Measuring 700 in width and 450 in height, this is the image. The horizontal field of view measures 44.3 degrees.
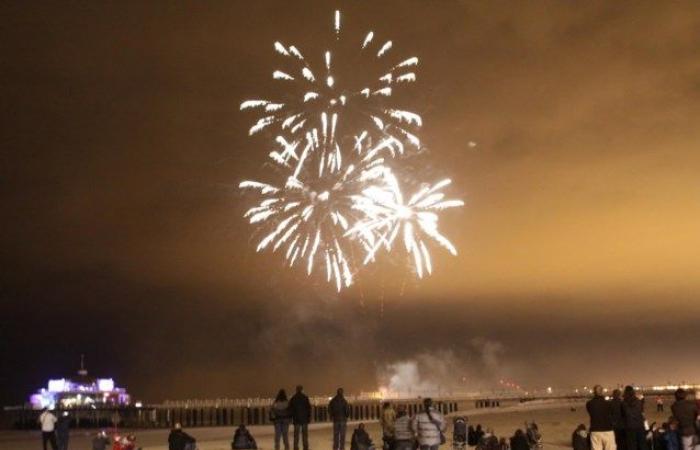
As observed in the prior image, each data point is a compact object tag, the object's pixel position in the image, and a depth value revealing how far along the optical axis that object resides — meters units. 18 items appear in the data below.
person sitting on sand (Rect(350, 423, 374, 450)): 17.69
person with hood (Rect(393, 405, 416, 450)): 14.81
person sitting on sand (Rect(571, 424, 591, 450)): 17.17
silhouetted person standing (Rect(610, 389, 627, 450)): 14.05
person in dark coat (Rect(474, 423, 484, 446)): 21.56
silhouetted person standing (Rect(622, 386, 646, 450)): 14.59
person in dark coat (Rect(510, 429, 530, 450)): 17.16
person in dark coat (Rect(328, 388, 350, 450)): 18.64
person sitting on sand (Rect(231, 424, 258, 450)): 19.95
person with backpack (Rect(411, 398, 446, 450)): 14.14
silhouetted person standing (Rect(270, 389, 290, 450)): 19.16
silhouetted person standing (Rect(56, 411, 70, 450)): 22.38
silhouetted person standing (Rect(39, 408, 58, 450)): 22.12
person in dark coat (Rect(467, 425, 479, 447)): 22.57
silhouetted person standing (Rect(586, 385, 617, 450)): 13.81
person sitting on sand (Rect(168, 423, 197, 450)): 16.02
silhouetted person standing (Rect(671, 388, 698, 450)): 14.18
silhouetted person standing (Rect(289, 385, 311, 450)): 18.81
